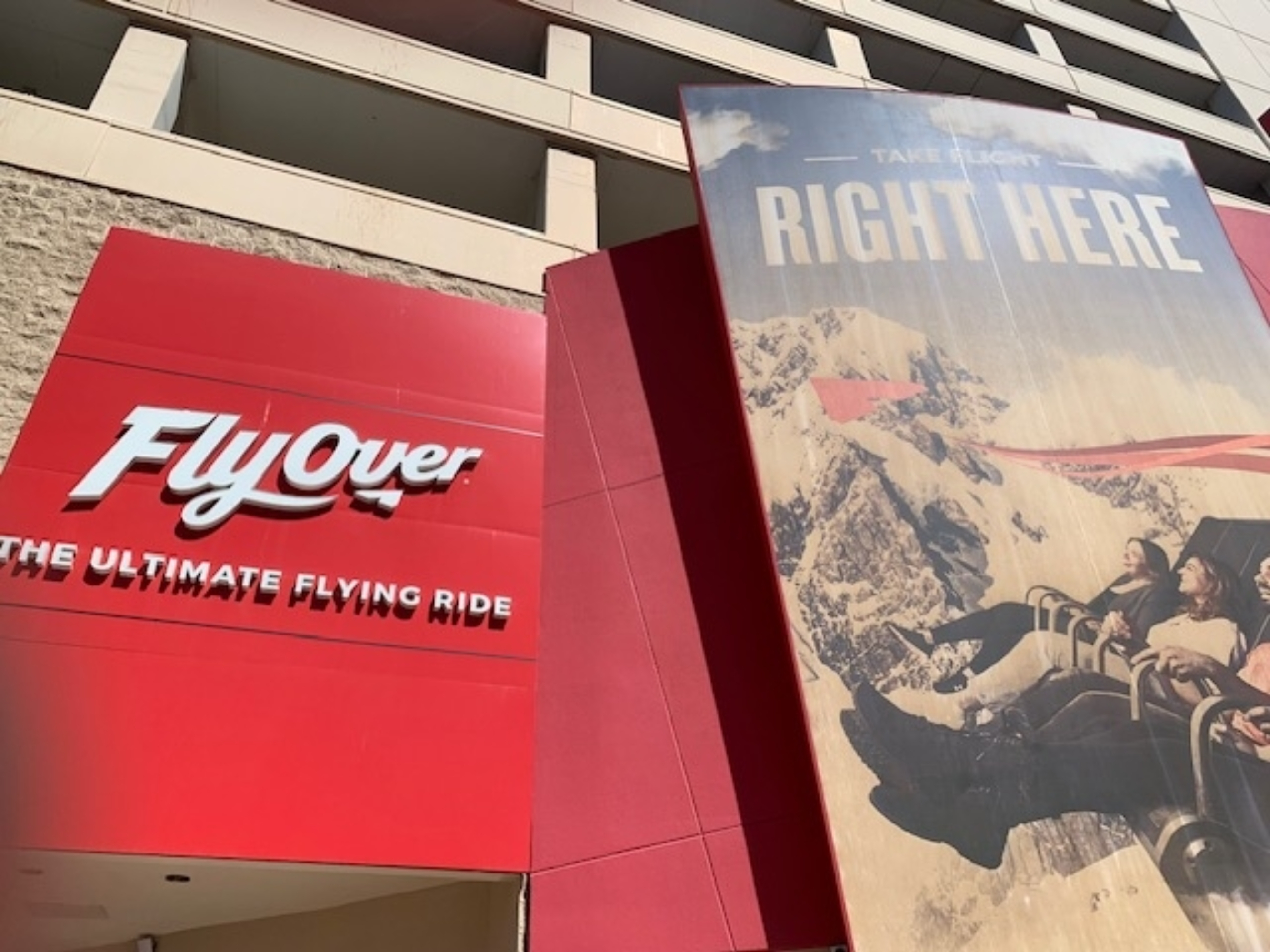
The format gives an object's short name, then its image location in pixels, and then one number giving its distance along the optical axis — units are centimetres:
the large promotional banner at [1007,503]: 612
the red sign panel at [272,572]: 593
